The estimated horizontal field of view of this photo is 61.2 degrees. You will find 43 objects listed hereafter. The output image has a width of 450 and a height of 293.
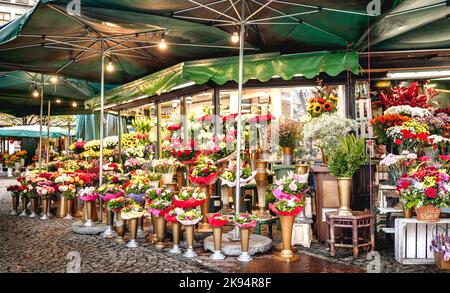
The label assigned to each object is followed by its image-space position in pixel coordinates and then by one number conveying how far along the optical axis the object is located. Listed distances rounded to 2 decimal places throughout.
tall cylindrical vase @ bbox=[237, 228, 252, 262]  5.29
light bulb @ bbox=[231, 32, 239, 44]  6.01
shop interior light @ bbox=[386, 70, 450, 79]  8.01
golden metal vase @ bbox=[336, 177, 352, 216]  5.59
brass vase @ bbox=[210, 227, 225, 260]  5.40
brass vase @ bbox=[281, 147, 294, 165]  6.98
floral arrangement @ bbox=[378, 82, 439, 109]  6.26
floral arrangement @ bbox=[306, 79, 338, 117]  6.50
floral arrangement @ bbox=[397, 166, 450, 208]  4.91
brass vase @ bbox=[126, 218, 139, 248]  6.14
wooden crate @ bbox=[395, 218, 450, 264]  5.17
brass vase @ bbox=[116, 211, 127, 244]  6.39
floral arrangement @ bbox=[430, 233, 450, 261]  4.75
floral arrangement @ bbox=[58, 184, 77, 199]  8.16
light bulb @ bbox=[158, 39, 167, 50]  6.45
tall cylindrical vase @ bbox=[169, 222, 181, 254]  5.77
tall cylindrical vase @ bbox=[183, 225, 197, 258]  5.54
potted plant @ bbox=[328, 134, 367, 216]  5.58
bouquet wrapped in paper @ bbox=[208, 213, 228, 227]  5.33
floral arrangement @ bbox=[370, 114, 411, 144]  5.72
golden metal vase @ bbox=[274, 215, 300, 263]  5.25
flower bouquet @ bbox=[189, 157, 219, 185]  6.57
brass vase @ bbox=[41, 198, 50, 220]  8.77
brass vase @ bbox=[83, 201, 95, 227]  7.33
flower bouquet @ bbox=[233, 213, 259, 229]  5.28
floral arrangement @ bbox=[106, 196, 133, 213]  6.36
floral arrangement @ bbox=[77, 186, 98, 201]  7.28
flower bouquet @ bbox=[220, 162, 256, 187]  6.23
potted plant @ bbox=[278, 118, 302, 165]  6.89
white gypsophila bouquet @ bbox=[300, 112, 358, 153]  6.14
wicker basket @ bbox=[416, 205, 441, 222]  5.04
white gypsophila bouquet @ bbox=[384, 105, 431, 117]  5.83
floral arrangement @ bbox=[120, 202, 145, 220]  6.12
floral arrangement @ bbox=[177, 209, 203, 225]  5.45
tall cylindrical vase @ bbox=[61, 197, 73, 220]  8.88
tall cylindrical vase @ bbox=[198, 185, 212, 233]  6.94
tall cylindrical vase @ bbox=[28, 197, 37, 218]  9.10
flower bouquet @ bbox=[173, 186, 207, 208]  5.78
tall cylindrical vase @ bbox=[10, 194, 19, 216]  9.50
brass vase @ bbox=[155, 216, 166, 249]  6.08
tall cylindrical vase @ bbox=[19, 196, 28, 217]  9.30
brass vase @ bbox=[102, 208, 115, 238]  6.96
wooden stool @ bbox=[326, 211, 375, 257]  5.40
